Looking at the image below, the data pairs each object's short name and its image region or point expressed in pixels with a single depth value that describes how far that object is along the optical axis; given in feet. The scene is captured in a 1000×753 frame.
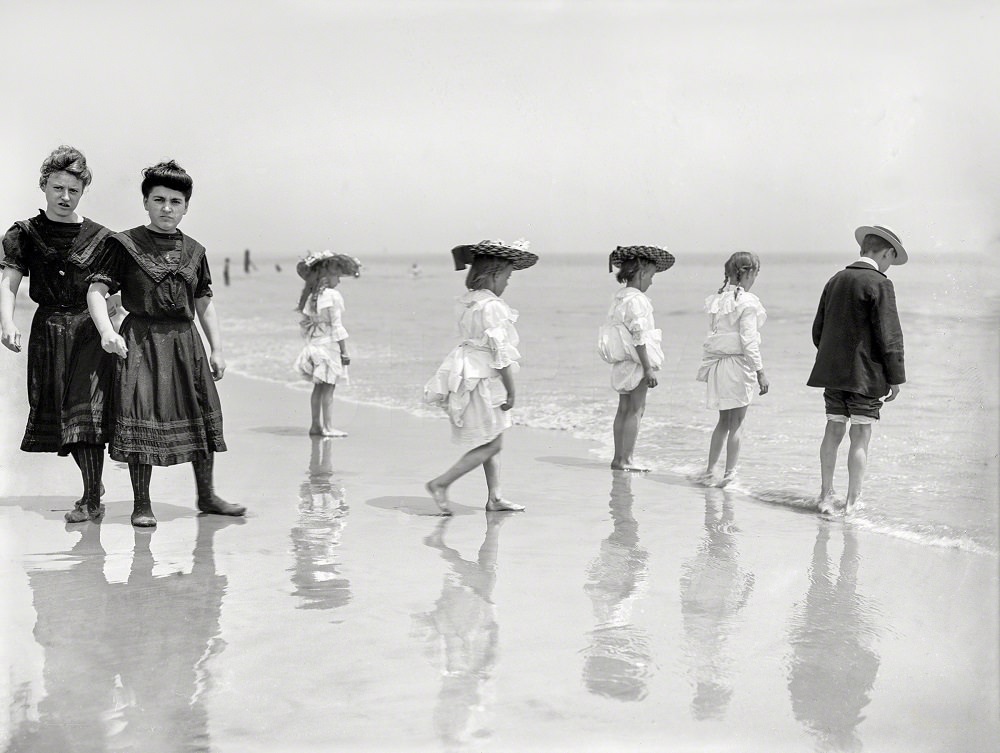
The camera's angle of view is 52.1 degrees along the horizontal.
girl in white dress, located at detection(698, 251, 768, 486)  23.71
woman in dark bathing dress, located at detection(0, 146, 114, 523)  17.83
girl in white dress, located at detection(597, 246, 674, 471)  24.86
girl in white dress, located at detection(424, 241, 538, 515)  19.34
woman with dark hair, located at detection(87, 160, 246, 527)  17.30
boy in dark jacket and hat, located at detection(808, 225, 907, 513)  20.37
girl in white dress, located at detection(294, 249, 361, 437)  29.81
